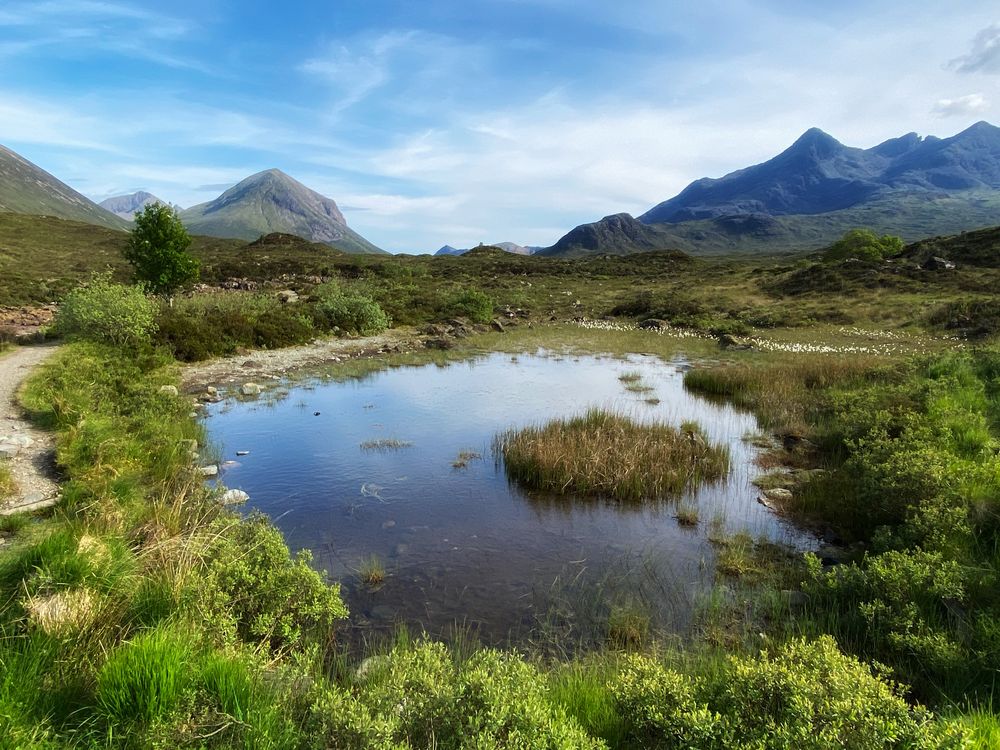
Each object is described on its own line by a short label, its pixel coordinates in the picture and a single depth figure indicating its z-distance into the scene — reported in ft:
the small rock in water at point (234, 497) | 32.45
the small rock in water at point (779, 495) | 36.12
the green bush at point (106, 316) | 68.08
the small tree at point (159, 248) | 94.02
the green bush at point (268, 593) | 18.76
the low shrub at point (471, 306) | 146.56
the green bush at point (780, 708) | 11.39
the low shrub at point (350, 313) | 115.34
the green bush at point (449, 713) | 11.73
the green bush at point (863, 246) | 238.89
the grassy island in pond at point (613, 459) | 37.76
